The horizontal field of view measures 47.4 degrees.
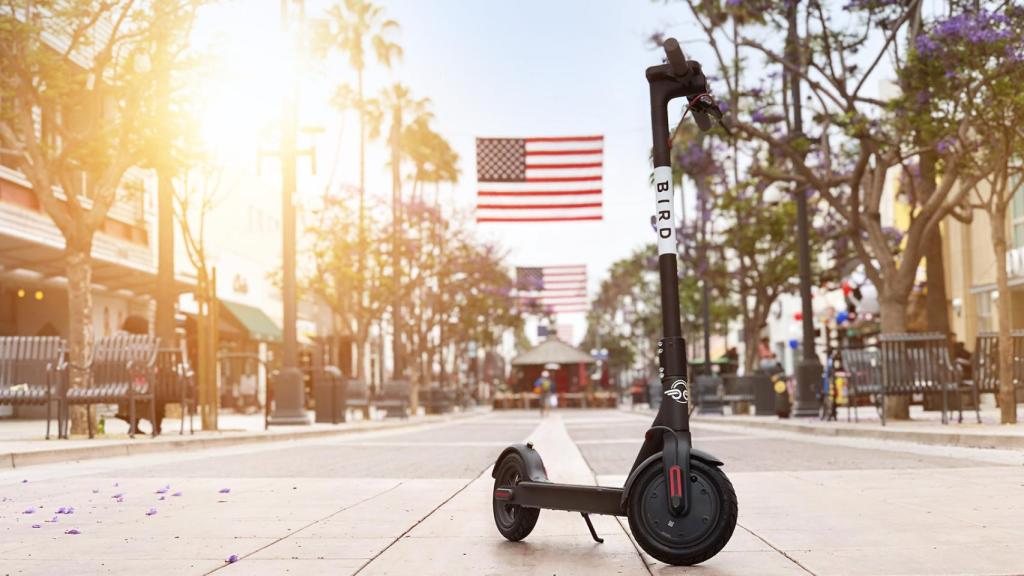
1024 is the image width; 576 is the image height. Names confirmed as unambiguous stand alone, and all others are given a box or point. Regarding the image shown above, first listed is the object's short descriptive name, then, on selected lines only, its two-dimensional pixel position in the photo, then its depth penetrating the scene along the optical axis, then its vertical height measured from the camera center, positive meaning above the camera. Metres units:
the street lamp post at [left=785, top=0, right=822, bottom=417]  21.72 +0.70
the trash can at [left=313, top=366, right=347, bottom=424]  25.41 -0.25
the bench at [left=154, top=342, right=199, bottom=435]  16.47 +0.15
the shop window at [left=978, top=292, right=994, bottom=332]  35.22 +1.90
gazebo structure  69.65 +1.07
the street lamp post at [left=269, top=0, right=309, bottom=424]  23.48 +1.80
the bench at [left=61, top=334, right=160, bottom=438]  15.16 +0.23
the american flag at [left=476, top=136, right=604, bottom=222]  27.81 +5.03
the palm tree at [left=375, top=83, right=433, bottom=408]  35.97 +4.59
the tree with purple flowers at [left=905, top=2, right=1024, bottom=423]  15.27 +3.99
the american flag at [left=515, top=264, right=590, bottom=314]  50.16 +4.33
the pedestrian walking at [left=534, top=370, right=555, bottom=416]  43.03 -0.17
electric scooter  4.50 -0.38
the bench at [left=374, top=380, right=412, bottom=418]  32.09 -0.37
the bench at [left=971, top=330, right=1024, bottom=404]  16.50 +0.14
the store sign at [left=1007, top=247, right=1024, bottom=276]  31.31 +3.01
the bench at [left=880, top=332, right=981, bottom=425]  16.62 +0.15
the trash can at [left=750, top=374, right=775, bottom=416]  27.08 -0.41
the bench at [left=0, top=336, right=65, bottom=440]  15.10 +0.31
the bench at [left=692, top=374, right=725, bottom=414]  32.31 -0.46
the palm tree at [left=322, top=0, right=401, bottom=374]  45.94 +13.80
